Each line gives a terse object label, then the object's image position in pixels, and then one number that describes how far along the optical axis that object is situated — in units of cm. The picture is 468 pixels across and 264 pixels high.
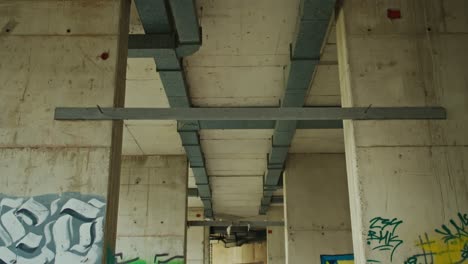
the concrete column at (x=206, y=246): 2030
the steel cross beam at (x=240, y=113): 516
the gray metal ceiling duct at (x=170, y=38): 552
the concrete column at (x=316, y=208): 1179
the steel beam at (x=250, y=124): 977
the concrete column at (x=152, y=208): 1200
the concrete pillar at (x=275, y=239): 1930
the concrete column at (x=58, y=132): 491
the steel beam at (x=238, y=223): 1507
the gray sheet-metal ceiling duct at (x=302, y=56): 557
